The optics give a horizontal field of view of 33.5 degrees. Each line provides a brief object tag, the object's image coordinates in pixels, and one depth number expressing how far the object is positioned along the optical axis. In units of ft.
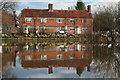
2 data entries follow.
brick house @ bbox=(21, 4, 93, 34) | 113.19
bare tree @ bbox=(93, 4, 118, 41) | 78.02
